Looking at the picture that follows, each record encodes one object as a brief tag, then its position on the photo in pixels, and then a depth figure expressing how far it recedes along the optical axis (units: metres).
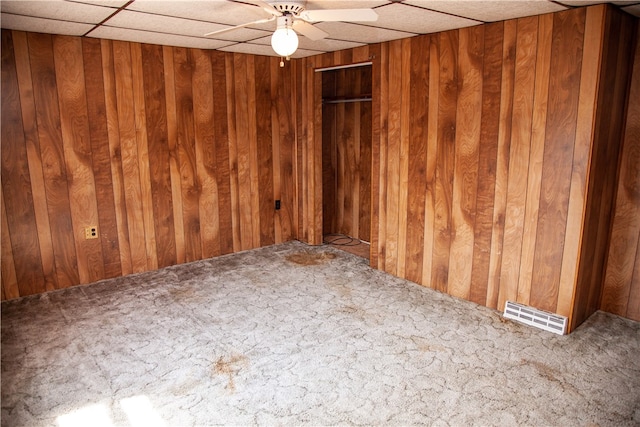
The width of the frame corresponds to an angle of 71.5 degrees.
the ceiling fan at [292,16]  2.34
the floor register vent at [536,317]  3.12
